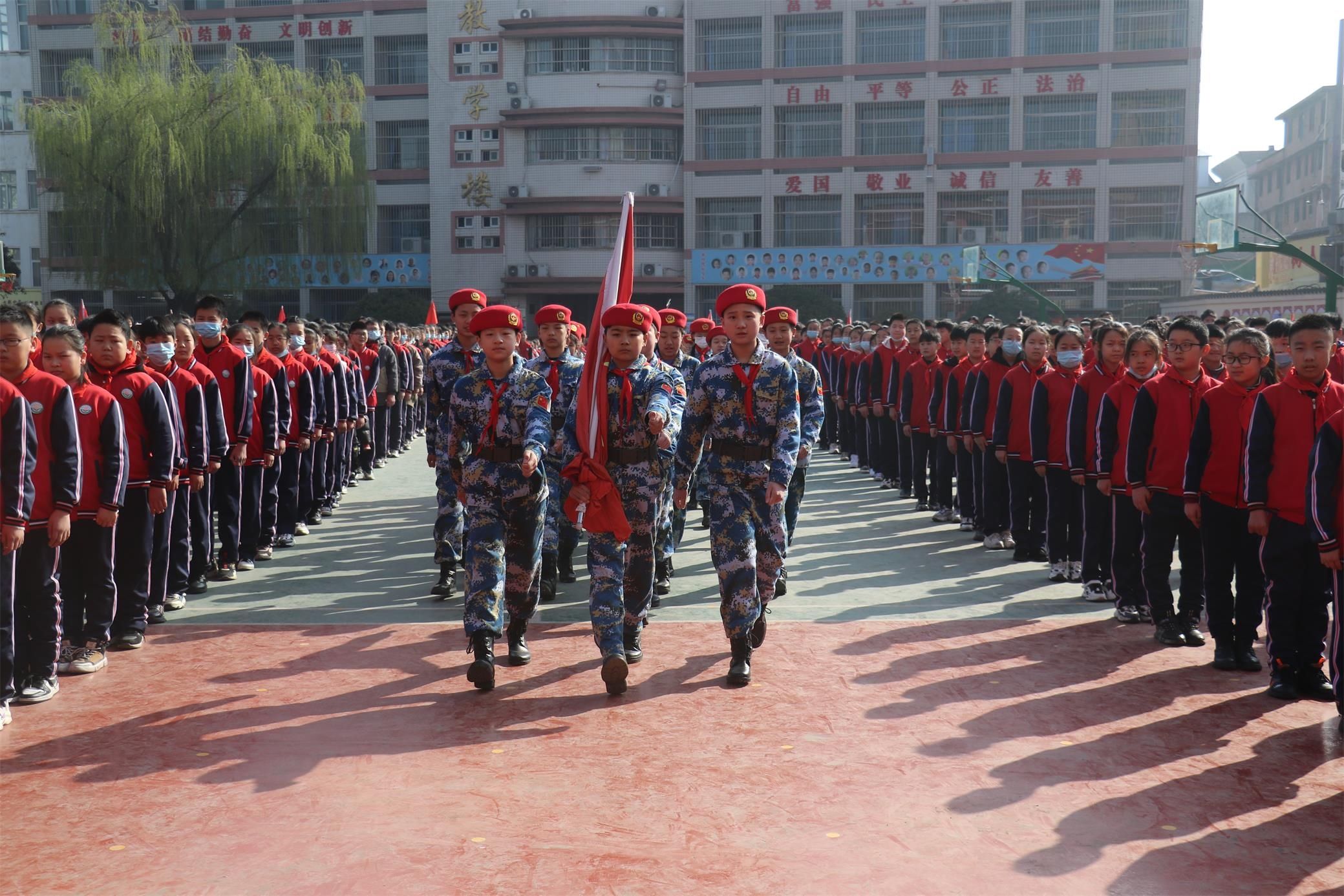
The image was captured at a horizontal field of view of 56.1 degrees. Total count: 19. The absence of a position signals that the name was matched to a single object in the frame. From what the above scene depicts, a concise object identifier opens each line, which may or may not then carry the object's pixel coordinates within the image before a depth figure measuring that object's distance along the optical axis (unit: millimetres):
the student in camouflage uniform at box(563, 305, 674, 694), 6406
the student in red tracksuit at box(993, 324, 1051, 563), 10250
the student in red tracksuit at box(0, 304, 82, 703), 6016
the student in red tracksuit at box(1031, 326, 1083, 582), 9344
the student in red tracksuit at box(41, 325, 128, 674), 6508
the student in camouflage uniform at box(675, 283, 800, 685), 6586
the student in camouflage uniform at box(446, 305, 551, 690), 6473
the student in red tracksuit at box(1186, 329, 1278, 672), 6758
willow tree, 31641
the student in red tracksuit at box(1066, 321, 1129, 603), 8586
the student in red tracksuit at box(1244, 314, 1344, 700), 6090
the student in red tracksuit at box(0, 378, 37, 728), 5637
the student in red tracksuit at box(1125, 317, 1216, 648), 7332
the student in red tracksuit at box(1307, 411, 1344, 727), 5551
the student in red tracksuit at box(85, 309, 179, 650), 7230
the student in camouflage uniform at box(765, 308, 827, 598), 8305
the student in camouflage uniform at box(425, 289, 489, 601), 8812
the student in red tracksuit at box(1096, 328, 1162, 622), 7902
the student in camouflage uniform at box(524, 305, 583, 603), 8078
